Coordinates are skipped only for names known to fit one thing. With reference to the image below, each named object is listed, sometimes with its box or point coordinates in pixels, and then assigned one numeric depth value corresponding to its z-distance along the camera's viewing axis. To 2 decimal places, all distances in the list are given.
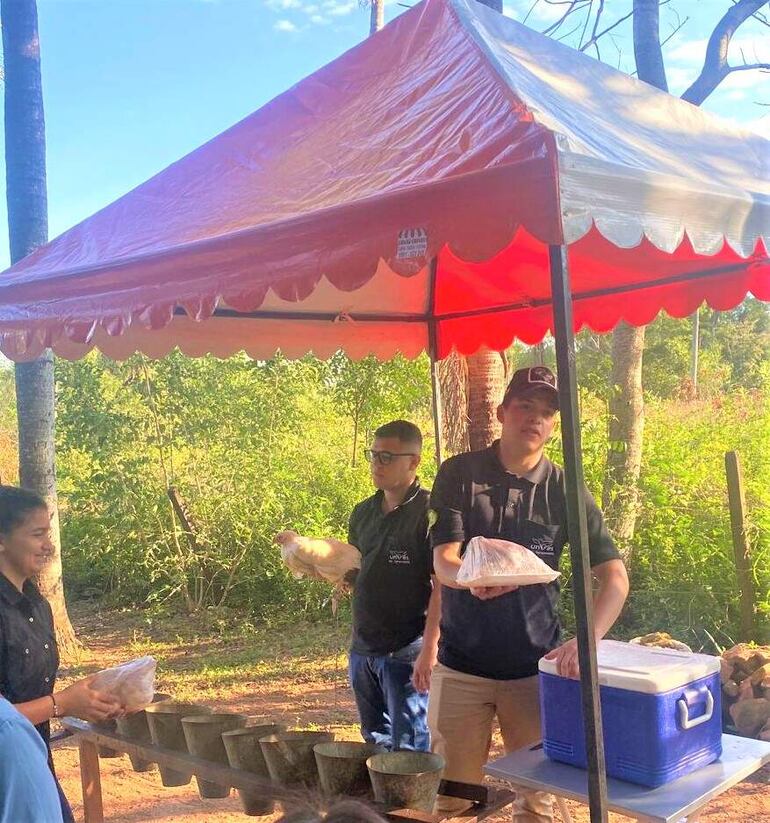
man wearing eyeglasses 3.23
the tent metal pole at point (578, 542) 1.96
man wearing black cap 2.68
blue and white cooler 2.04
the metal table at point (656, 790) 1.97
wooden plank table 2.09
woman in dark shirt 2.25
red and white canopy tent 1.98
